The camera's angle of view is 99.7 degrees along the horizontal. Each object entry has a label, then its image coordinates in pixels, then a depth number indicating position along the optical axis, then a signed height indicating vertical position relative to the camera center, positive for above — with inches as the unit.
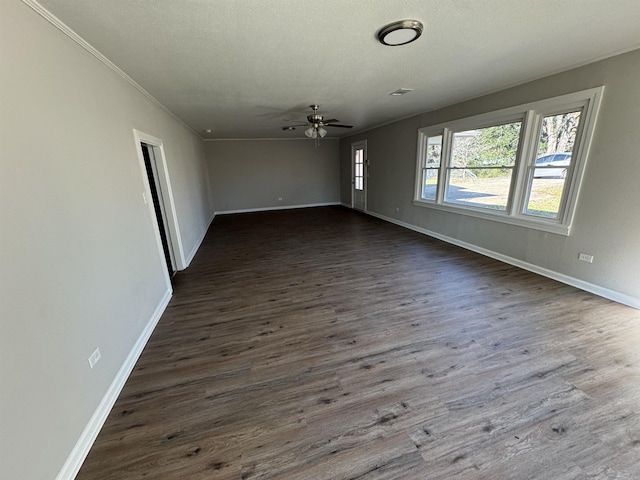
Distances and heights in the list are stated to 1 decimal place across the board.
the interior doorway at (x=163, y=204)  136.8 -16.4
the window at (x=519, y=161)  120.3 +0.3
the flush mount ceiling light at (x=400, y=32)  73.7 +36.7
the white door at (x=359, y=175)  300.1 -10.1
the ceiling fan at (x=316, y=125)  168.4 +26.6
